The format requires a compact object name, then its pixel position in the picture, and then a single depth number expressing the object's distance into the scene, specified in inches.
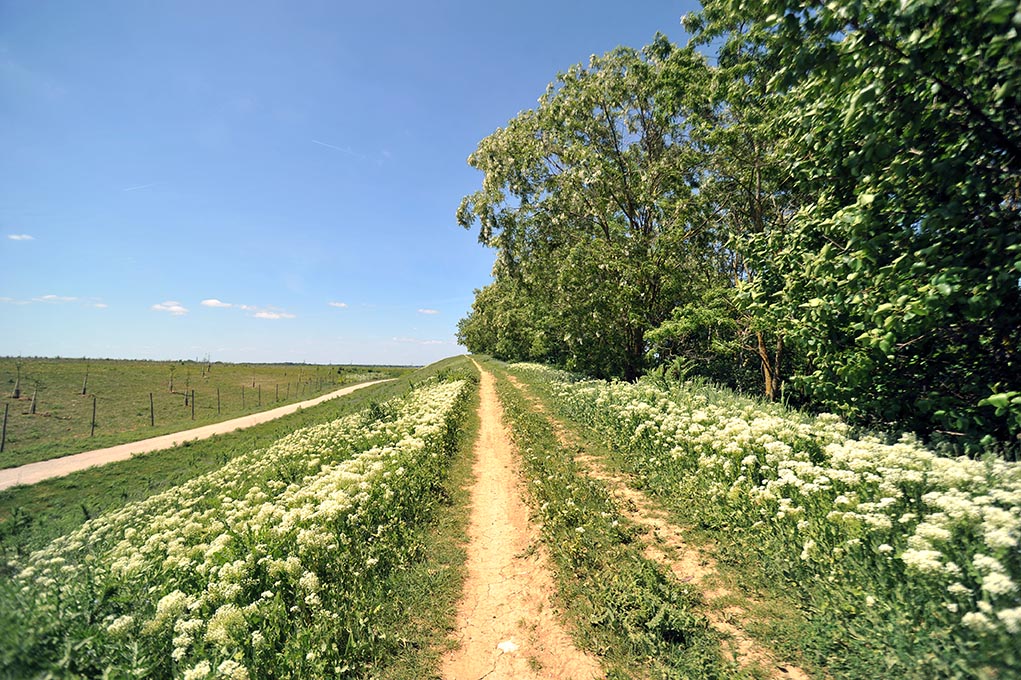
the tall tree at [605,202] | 721.0
